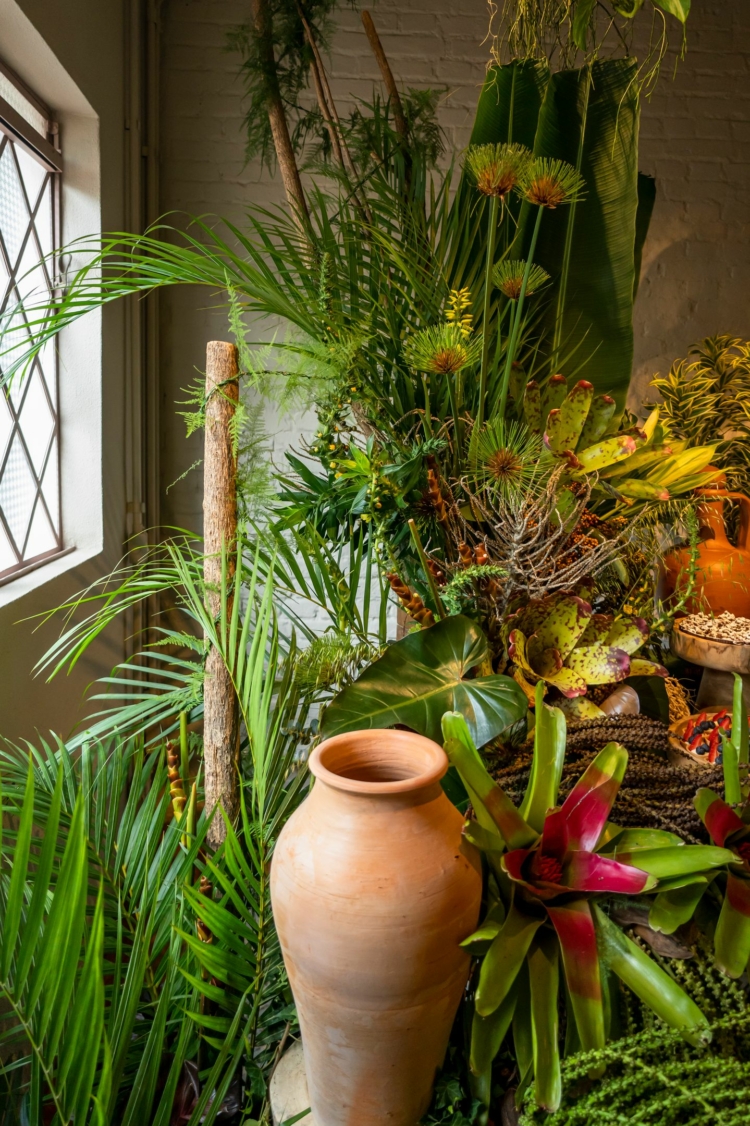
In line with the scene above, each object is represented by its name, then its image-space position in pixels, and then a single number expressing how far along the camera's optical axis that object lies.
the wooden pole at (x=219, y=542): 1.06
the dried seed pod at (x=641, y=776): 0.96
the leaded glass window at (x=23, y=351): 1.71
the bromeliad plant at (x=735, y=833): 0.81
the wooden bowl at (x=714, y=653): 1.46
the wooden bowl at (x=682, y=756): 1.15
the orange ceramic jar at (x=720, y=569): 1.71
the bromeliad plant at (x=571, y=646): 1.20
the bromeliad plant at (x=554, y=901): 0.77
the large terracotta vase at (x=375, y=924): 0.72
